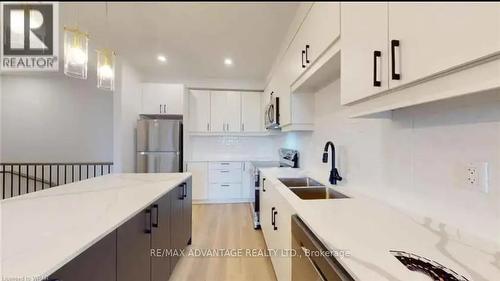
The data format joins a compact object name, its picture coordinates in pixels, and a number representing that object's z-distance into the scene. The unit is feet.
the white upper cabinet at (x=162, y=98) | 14.24
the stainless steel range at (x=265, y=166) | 10.51
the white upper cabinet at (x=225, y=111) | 14.89
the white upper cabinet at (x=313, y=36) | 4.37
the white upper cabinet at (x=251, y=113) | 15.08
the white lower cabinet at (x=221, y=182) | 14.42
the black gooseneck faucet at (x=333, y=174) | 6.36
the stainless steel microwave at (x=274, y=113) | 10.21
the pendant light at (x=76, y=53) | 5.31
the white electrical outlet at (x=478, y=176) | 2.83
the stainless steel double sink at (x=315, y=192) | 6.21
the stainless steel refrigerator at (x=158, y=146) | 13.10
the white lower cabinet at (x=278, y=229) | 4.83
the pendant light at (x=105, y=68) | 6.48
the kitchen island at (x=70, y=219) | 2.37
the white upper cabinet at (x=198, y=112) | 14.75
